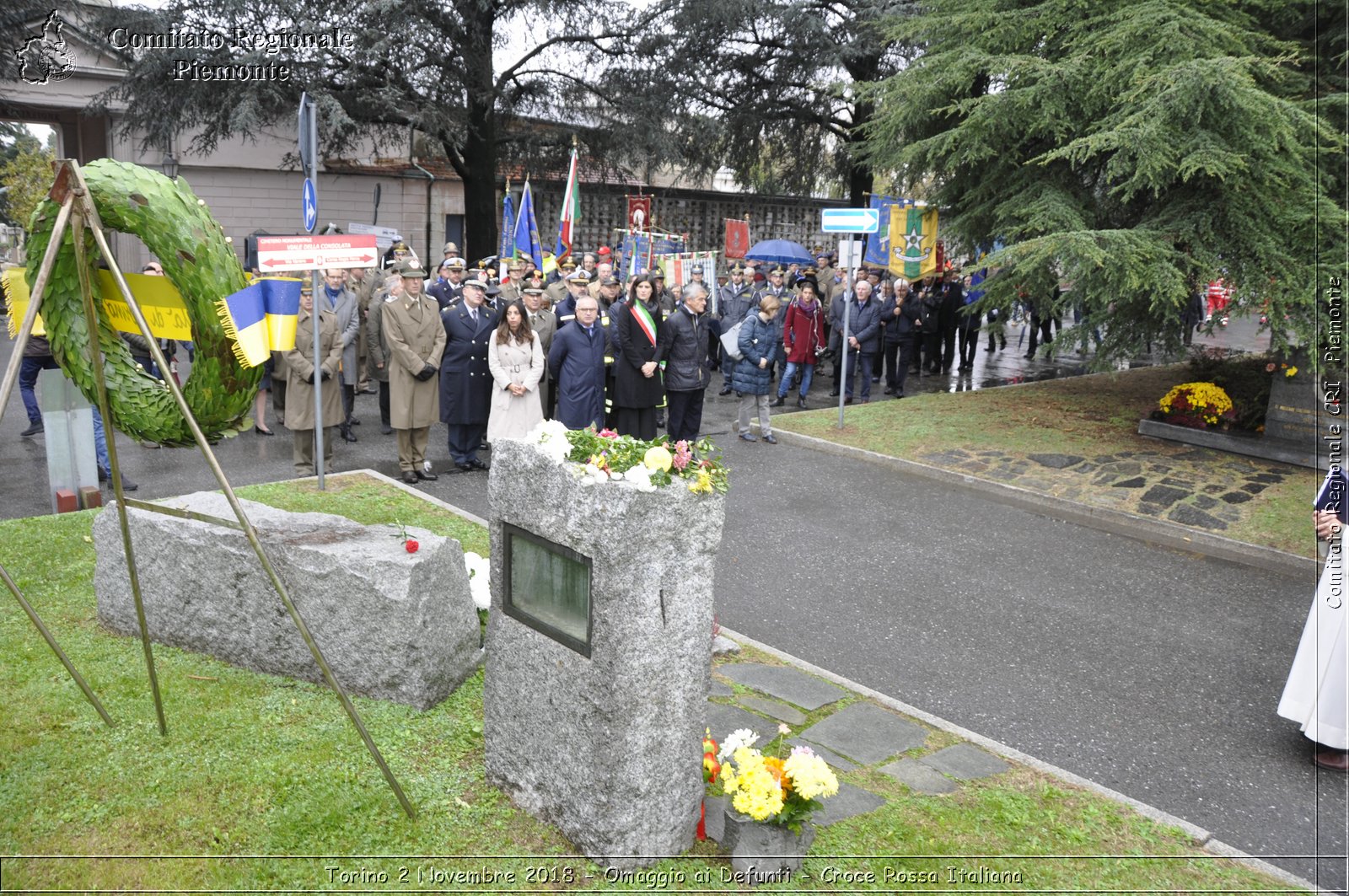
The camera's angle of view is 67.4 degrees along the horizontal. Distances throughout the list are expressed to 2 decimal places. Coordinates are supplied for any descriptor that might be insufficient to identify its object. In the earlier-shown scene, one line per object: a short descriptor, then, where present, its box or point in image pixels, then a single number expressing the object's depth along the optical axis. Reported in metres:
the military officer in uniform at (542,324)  11.59
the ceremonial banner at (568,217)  16.84
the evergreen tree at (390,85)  19.95
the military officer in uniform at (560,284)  14.65
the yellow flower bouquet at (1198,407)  12.62
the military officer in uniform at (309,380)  10.23
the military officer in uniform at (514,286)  12.09
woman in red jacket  15.33
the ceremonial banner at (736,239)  27.78
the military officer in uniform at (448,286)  12.25
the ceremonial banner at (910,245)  17.45
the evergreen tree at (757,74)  24.03
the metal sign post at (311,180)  9.02
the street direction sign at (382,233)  24.39
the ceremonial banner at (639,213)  21.98
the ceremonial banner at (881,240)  17.72
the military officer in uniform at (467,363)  10.73
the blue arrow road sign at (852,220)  12.71
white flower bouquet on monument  4.01
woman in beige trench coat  10.09
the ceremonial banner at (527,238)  17.02
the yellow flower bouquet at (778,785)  4.07
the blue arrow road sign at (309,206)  9.31
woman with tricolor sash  10.57
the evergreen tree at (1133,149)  10.98
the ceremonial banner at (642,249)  20.84
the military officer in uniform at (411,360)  10.47
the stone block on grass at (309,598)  5.31
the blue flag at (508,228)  19.20
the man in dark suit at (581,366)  10.22
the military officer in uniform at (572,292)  12.25
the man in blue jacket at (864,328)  15.76
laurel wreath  4.47
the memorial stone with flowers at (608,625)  3.99
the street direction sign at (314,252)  8.42
